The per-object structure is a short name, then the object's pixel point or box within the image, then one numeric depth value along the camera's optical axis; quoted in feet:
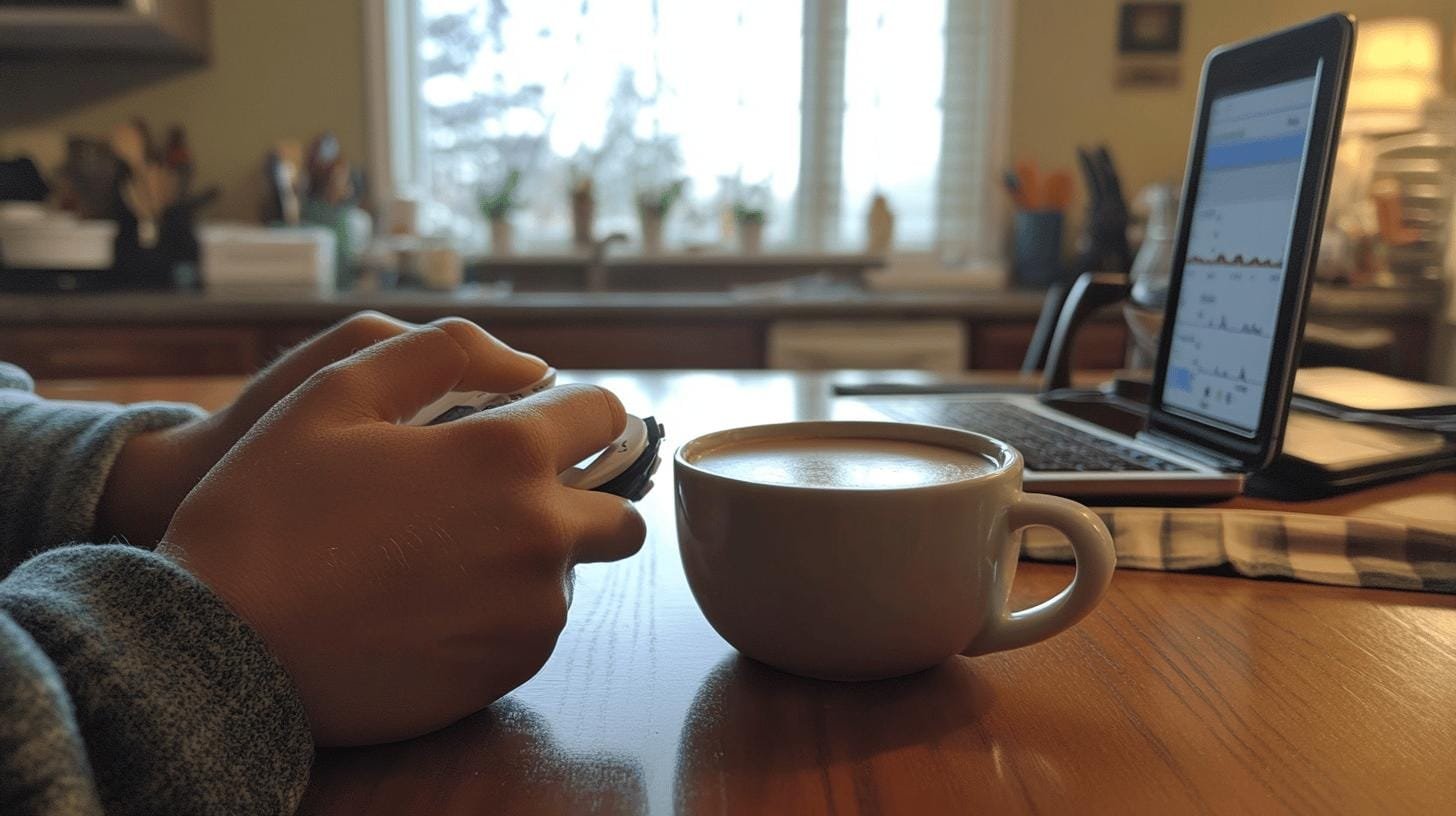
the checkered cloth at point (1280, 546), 1.68
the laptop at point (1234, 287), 1.87
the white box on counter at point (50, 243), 7.36
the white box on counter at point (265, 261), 7.73
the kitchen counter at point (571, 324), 6.67
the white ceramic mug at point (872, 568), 1.13
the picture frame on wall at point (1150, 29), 9.14
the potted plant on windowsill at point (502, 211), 9.08
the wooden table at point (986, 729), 0.99
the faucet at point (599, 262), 8.73
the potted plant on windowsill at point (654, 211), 9.18
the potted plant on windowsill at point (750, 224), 9.25
